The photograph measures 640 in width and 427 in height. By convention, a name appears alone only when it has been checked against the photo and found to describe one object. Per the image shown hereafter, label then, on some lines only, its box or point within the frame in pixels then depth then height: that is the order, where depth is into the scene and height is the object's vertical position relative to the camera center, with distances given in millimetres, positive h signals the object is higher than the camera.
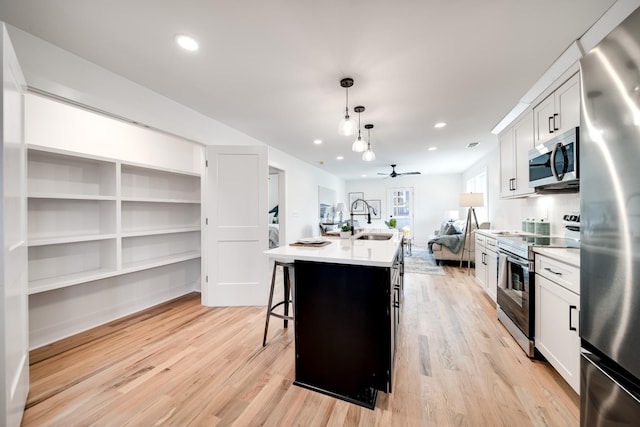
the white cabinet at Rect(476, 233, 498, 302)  3043 -707
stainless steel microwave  1770 +389
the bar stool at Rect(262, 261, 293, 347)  2225 -807
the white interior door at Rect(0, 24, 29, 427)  1142 -183
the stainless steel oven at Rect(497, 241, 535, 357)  2037 -721
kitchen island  1575 -736
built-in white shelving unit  2279 -58
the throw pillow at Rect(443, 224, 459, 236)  5512 -408
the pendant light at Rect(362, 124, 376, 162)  3051 +725
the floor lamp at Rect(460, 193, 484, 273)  4938 +203
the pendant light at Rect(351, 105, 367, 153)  2662 +720
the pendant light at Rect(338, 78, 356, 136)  2250 +806
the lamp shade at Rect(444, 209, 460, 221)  7449 -89
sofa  5091 -697
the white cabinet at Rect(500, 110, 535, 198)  2703 +679
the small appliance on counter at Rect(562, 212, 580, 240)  2289 -120
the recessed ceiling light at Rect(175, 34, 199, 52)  1731 +1234
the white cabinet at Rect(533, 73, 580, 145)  1922 +882
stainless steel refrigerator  779 -61
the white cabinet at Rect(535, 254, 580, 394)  1557 -730
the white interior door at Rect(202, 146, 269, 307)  3172 -203
